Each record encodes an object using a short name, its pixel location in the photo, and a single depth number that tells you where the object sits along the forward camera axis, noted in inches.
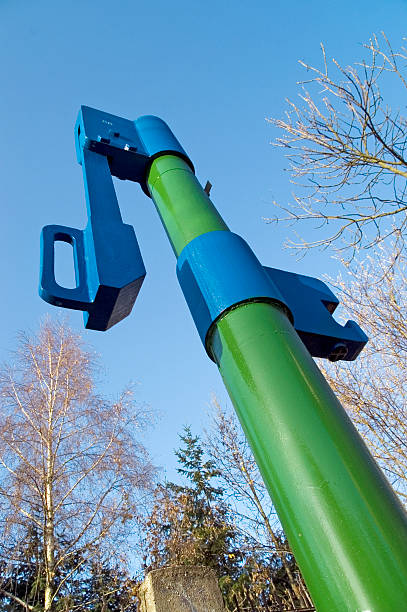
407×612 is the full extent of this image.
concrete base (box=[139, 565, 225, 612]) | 87.7
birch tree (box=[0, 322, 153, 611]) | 285.3
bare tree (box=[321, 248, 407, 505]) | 290.5
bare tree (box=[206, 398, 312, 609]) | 454.4
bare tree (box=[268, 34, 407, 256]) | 155.5
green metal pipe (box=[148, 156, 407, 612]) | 31.9
